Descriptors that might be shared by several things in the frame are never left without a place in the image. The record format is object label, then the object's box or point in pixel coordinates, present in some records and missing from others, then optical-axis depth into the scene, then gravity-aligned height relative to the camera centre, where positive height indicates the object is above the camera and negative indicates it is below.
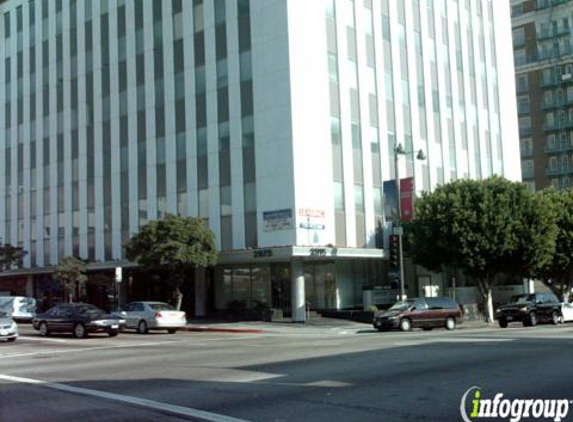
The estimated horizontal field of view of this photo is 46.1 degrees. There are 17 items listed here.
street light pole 32.50 +2.76
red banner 34.99 +3.58
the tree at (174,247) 34.88 +1.50
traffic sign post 44.58 -0.85
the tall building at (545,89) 88.69 +23.14
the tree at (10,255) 49.59 +1.94
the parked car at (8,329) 26.32 -1.87
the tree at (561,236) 40.88 +1.42
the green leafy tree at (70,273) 43.47 +0.38
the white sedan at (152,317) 31.28 -1.93
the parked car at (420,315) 30.30 -2.25
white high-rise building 37.78 +9.72
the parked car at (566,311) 35.41 -2.74
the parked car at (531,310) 33.28 -2.45
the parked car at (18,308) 41.16 -1.62
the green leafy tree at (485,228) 35.56 +1.87
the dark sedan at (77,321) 28.59 -1.82
